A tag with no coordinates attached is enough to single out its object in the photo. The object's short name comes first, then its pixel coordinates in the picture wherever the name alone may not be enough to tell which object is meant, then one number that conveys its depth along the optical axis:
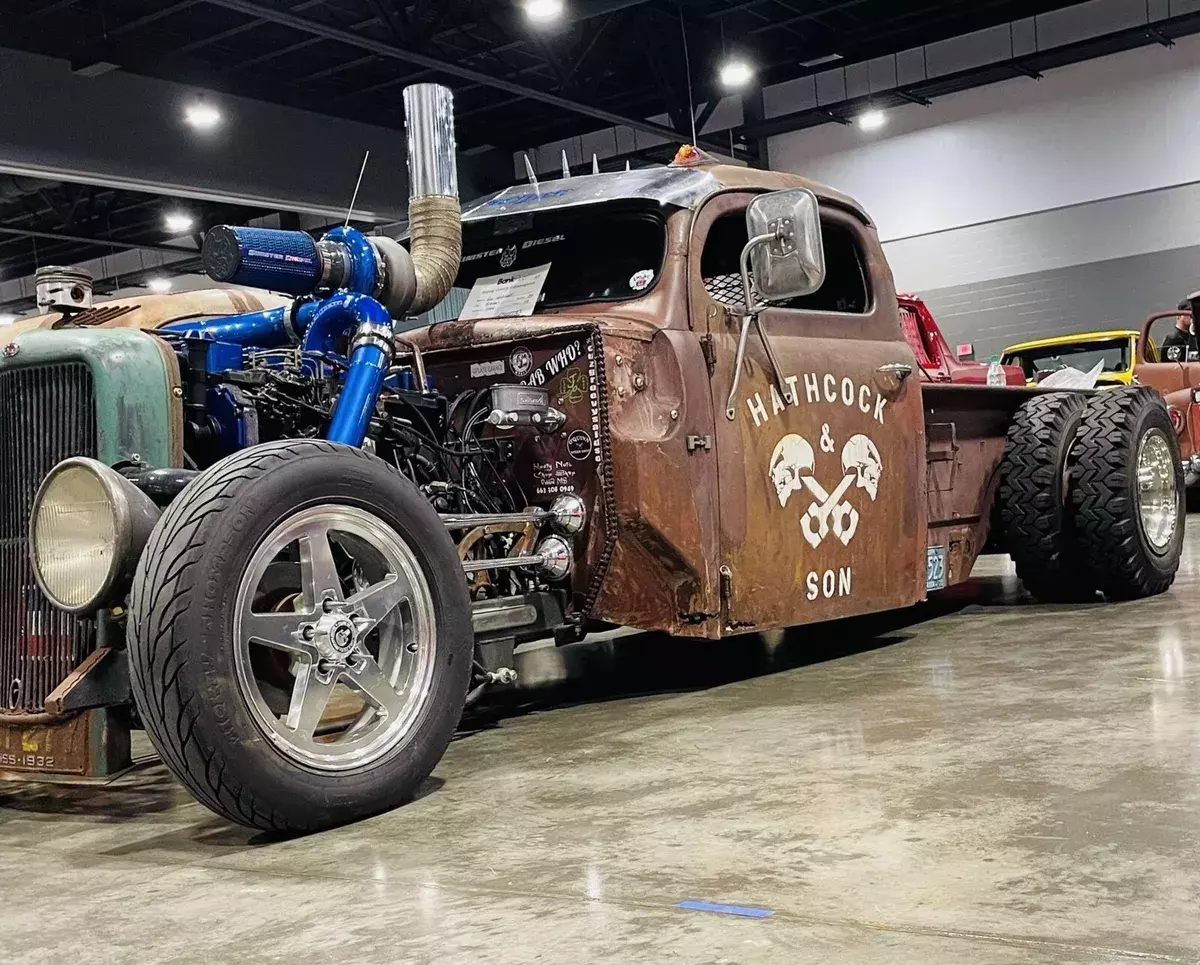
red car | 10.61
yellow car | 14.04
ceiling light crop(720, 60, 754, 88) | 16.19
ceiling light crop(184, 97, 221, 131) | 15.11
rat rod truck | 2.99
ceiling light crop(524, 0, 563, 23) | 12.75
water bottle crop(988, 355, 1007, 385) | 10.84
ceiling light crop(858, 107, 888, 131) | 18.66
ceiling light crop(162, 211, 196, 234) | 20.66
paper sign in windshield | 4.80
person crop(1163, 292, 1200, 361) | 12.84
